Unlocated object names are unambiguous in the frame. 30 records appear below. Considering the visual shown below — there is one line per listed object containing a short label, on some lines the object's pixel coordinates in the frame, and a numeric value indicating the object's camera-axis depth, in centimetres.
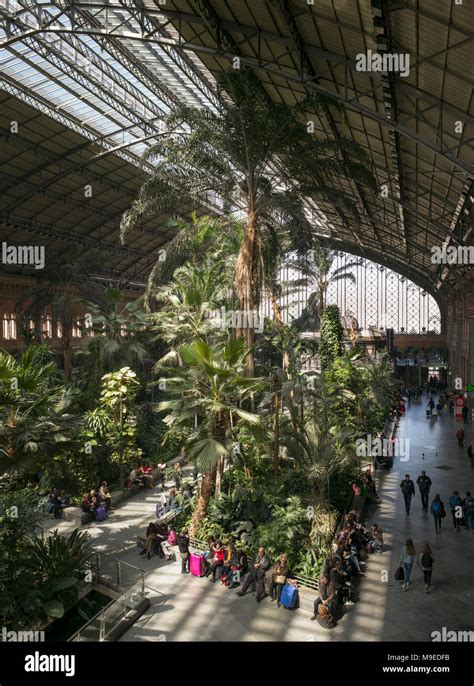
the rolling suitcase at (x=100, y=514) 1506
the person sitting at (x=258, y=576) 1042
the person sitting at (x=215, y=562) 1124
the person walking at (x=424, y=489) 1534
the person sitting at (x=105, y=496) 1575
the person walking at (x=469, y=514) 1382
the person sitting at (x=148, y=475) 1827
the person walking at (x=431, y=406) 3212
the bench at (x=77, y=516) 1485
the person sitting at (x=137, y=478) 1788
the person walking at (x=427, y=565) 1045
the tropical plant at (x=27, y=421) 980
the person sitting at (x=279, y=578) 1030
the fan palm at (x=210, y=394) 1141
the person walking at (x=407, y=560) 1075
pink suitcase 1152
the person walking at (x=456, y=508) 1387
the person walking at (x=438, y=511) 1359
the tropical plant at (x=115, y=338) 2161
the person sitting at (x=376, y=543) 1266
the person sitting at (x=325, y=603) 956
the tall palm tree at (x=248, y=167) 1385
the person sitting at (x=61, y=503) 1534
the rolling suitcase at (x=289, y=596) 1009
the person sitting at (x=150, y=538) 1252
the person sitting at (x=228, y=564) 1112
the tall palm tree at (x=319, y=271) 3481
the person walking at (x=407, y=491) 1515
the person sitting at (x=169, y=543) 1255
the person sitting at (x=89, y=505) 1509
